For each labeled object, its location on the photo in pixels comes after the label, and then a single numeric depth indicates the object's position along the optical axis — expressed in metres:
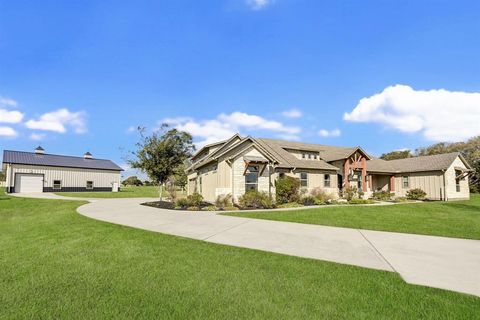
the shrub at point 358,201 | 22.58
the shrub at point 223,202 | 18.45
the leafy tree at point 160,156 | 27.42
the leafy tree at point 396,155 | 56.25
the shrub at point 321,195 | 22.46
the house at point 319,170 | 21.25
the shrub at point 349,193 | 24.97
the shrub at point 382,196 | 27.38
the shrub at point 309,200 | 22.06
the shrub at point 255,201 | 18.92
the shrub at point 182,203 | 18.67
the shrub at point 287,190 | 21.30
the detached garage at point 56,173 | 36.81
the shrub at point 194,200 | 18.97
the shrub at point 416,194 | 27.23
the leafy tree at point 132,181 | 80.12
